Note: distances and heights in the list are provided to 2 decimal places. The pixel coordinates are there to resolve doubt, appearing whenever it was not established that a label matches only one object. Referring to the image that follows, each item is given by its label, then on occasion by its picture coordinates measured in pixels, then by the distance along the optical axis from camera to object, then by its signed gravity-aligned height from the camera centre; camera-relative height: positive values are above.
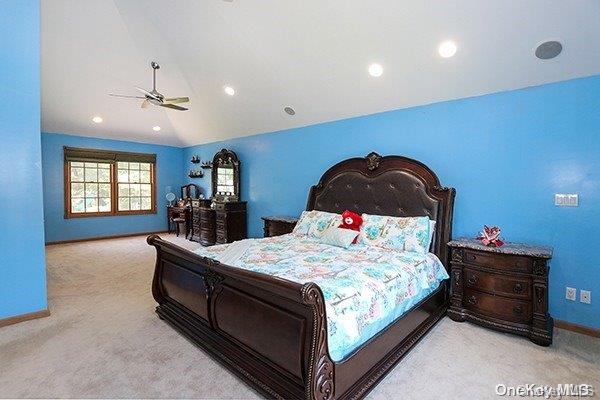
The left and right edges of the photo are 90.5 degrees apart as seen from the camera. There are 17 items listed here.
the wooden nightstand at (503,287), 2.63 -0.89
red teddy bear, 3.58 -0.36
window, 7.12 +0.19
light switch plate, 2.84 -0.05
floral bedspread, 1.83 -0.63
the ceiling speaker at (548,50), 2.63 +1.31
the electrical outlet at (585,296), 2.80 -0.96
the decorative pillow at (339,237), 3.36 -0.51
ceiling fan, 4.00 +1.29
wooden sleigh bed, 1.71 -0.95
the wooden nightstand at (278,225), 4.77 -0.55
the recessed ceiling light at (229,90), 4.95 +1.71
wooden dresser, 6.22 -0.67
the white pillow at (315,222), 3.83 -0.40
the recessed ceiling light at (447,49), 2.94 +1.46
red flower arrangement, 2.98 -0.44
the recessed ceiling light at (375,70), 3.48 +1.46
